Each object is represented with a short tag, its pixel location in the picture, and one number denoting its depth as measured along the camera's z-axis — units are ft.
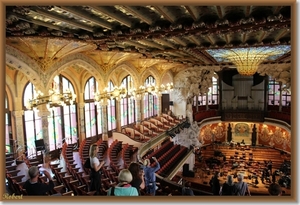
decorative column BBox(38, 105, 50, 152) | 31.60
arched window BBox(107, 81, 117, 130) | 56.75
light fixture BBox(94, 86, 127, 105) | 41.68
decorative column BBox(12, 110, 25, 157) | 36.42
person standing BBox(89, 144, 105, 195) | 16.41
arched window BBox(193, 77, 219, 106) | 79.15
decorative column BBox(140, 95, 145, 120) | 61.01
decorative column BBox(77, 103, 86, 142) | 48.39
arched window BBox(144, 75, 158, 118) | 71.85
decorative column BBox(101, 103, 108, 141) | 48.32
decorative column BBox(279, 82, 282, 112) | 69.65
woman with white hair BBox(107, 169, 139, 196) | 10.52
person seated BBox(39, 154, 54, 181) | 30.27
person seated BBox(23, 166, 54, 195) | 11.63
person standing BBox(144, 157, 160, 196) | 18.72
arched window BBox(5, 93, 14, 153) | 35.83
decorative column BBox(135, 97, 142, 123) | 59.98
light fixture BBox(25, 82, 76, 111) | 27.18
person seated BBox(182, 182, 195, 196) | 15.91
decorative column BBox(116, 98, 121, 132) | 57.57
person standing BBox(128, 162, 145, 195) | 11.68
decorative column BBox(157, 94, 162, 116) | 68.82
